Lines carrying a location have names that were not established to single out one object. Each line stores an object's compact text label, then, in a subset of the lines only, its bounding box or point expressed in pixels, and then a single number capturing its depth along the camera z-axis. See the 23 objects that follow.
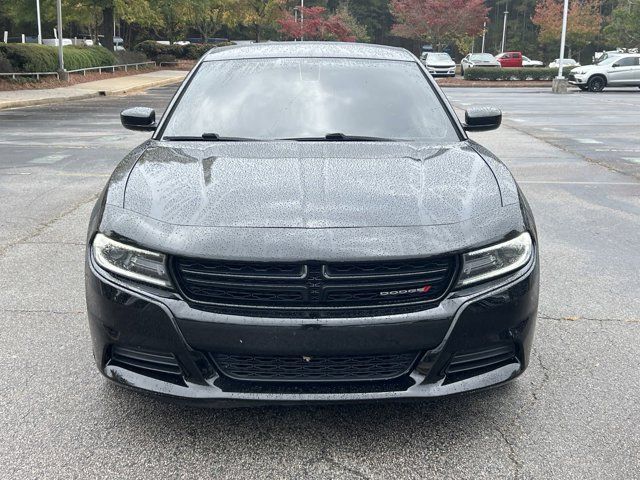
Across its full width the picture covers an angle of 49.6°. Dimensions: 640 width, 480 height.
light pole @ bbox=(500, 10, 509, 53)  71.56
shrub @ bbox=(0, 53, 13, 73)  23.26
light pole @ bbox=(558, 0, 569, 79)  28.85
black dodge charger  2.49
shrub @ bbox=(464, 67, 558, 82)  38.34
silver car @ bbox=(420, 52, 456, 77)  41.91
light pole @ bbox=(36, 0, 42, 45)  30.87
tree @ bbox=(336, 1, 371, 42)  63.91
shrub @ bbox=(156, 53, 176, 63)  48.82
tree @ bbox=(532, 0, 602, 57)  57.59
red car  50.78
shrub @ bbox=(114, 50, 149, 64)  38.05
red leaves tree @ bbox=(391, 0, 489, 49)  47.47
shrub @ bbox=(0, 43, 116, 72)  24.11
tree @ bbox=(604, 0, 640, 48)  48.16
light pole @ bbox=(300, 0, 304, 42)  57.05
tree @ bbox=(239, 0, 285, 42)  51.22
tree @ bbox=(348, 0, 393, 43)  79.44
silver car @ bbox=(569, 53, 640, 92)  31.31
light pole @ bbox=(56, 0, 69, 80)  26.71
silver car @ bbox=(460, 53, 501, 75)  44.59
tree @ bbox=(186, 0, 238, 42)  44.01
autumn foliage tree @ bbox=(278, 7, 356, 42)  57.59
